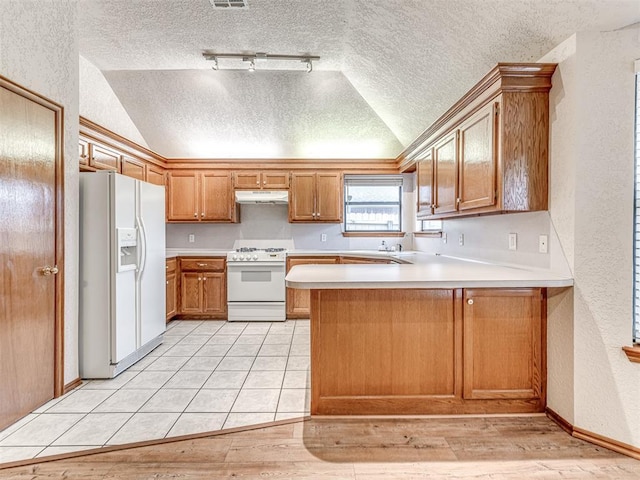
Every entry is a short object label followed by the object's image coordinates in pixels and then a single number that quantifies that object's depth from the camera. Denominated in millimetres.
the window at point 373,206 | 5133
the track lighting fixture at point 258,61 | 3377
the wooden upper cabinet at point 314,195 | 4844
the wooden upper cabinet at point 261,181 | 4836
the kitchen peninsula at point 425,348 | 2115
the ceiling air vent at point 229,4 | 2578
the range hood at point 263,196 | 4797
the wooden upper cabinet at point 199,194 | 4820
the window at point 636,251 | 1866
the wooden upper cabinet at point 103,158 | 3285
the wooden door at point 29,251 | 2023
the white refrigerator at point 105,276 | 2719
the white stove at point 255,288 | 4539
